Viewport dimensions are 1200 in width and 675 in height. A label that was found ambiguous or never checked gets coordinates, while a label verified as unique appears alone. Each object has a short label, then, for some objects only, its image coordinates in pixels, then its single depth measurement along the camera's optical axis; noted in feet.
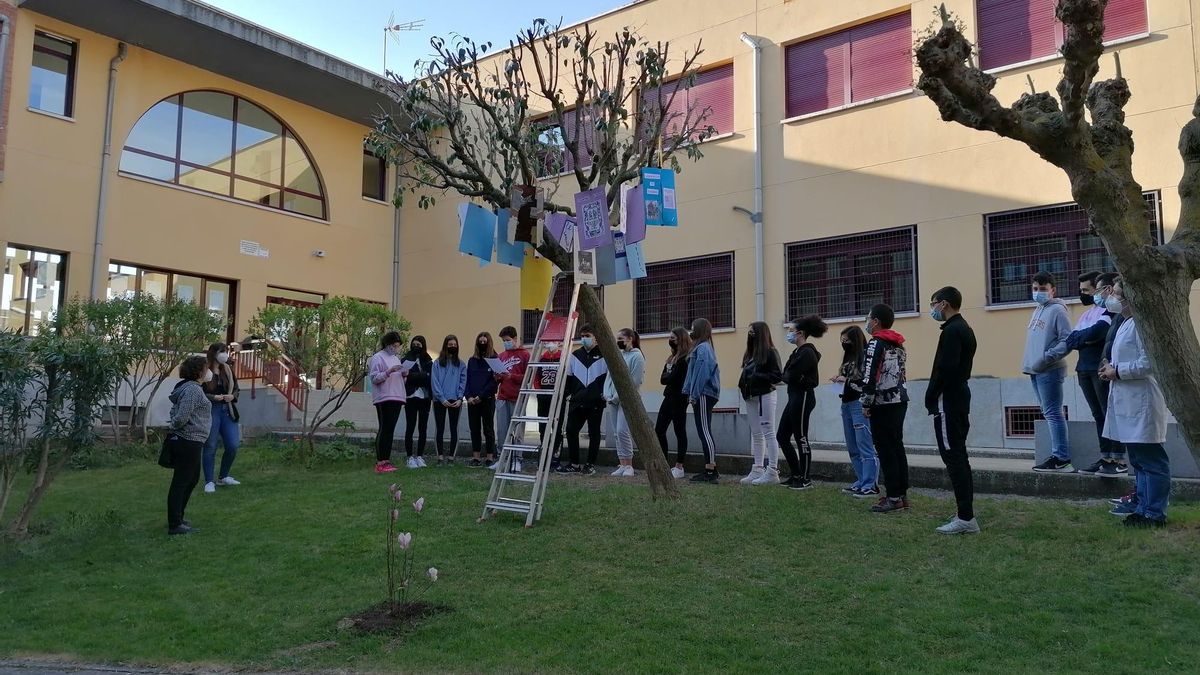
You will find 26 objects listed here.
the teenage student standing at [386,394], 36.55
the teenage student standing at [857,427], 27.32
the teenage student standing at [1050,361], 28.14
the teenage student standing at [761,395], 30.14
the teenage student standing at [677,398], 32.40
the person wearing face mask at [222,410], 32.58
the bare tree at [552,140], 28.53
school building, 43.50
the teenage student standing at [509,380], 36.52
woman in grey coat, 26.71
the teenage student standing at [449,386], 37.60
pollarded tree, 14.88
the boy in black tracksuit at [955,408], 22.18
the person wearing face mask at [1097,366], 26.25
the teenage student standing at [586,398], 35.06
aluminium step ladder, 25.75
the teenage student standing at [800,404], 29.25
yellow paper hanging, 30.19
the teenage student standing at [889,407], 24.77
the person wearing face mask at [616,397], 34.04
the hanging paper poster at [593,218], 27.37
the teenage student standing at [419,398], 38.06
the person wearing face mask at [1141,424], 21.33
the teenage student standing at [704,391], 31.19
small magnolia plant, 18.22
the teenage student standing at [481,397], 36.73
